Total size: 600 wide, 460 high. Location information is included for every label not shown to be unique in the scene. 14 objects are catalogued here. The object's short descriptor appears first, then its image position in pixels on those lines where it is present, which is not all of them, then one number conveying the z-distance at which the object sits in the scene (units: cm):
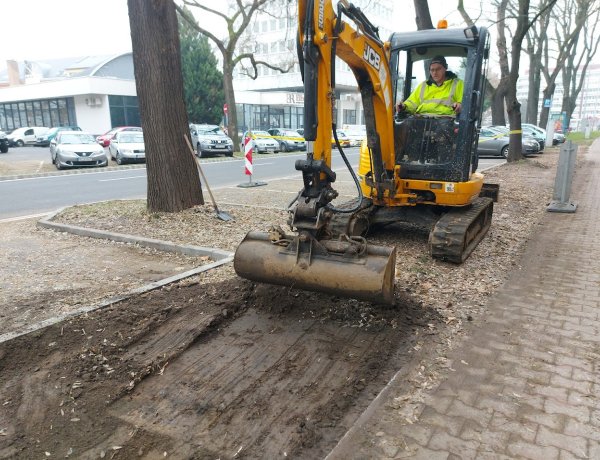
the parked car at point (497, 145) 2373
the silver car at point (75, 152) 2055
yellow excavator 414
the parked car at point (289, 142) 3228
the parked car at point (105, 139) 3192
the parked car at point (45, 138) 3928
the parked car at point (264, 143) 3072
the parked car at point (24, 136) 3972
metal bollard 984
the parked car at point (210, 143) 2564
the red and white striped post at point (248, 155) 1383
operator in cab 652
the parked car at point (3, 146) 3109
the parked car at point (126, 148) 2238
